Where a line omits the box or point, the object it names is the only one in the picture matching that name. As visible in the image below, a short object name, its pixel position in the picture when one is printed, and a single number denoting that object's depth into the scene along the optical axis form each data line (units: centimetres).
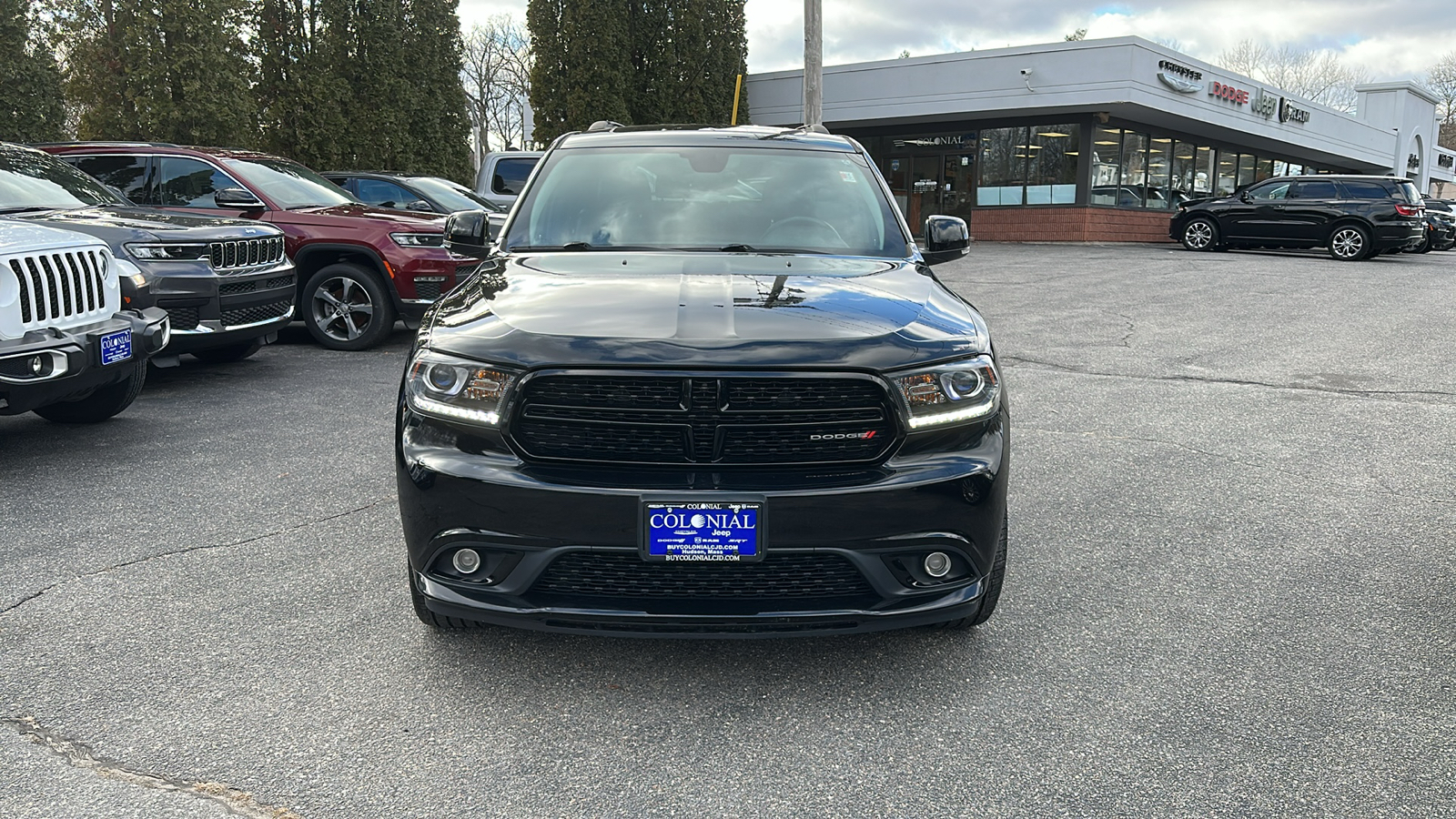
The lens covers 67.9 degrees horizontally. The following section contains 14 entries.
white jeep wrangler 509
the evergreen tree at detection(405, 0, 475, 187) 2150
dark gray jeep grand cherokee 716
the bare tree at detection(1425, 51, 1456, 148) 8331
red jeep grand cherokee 920
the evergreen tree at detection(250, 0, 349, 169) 1888
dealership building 2459
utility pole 1603
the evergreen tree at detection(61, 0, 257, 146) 1551
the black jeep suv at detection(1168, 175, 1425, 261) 2094
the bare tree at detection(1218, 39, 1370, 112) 7525
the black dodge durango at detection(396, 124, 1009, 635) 284
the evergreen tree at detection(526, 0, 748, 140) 2522
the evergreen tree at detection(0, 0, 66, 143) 1504
